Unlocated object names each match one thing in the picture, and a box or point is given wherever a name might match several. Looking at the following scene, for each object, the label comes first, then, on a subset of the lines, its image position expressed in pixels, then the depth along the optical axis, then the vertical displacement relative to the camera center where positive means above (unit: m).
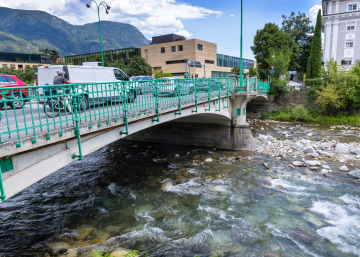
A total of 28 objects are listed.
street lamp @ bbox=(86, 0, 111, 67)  20.99 +6.38
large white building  39.16 +7.25
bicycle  6.04 -0.44
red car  11.79 +0.31
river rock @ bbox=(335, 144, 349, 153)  16.42 -4.53
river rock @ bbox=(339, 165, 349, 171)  13.12 -4.59
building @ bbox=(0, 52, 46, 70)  68.25 +7.70
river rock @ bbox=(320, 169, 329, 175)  12.78 -4.62
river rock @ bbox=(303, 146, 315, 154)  16.26 -4.47
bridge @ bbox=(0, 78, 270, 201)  4.99 -1.26
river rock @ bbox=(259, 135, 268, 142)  19.64 -4.44
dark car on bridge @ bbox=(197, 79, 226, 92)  13.57 -0.23
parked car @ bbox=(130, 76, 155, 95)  8.79 -0.09
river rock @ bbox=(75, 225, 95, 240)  7.65 -4.42
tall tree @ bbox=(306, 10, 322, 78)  35.53 +3.70
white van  9.73 +0.47
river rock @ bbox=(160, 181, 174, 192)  11.31 -4.59
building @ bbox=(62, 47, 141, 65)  63.41 +7.47
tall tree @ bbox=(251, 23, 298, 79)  40.90 +5.61
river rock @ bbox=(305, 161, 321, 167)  14.00 -4.59
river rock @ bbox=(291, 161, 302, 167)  14.11 -4.62
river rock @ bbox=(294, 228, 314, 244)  7.54 -4.66
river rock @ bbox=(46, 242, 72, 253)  7.00 -4.36
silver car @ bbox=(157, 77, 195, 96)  10.37 -0.17
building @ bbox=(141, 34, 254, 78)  52.72 +5.84
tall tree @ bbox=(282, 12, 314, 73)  47.56 +8.93
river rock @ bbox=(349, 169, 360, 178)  12.22 -4.58
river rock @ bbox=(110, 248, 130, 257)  6.55 -4.33
